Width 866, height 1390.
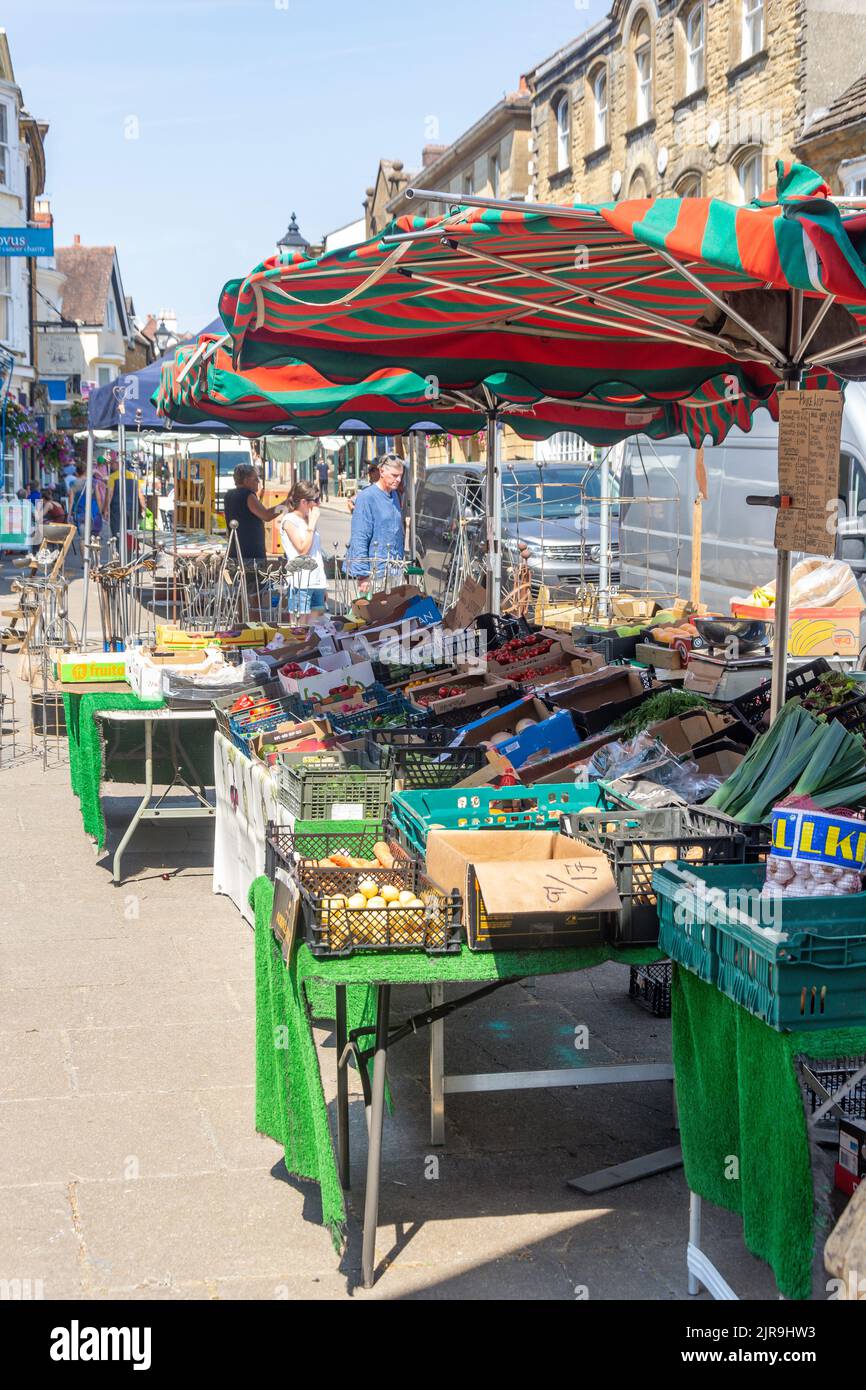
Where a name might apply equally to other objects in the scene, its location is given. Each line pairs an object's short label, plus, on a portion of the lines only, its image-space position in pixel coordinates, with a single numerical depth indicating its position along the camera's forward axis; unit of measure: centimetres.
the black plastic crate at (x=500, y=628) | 948
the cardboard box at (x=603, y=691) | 706
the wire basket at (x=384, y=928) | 361
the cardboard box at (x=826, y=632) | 941
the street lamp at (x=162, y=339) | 3522
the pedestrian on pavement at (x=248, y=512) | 1380
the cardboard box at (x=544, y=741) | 598
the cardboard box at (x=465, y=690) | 711
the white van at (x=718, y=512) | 1165
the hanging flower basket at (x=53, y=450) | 3612
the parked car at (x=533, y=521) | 1725
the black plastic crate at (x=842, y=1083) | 361
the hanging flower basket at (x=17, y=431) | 2550
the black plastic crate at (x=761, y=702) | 622
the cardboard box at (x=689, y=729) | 593
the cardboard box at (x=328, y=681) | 751
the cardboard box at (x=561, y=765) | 548
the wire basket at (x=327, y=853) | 402
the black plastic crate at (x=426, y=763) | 558
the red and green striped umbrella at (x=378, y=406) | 847
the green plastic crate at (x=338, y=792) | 515
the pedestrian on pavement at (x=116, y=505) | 2635
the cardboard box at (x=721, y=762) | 552
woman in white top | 1323
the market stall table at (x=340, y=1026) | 364
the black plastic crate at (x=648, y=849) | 380
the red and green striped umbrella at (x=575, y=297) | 337
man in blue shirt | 1321
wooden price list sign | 456
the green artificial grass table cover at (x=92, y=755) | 769
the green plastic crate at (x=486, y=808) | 446
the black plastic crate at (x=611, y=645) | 914
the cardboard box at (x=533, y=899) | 366
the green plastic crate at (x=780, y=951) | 302
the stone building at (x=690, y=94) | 1861
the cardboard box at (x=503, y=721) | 651
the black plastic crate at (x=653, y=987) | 576
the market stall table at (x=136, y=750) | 765
